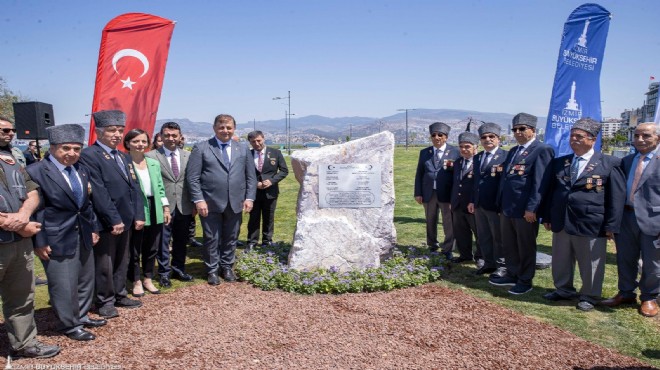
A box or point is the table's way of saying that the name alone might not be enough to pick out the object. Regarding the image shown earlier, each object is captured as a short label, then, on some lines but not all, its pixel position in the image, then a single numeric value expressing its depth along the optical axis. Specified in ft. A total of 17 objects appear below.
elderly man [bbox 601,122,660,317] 15.85
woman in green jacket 17.83
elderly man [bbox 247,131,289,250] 25.81
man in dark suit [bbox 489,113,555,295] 17.97
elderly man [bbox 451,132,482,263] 22.08
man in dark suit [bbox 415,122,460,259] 23.40
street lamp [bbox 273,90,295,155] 135.03
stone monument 20.18
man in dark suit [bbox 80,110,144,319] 15.19
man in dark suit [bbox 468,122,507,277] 20.29
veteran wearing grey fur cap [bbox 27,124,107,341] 13.01
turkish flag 19.93
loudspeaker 29.76
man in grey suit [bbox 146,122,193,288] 19.79
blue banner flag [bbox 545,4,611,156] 21.83
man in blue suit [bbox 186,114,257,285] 19.36
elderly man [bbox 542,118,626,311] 16.33
